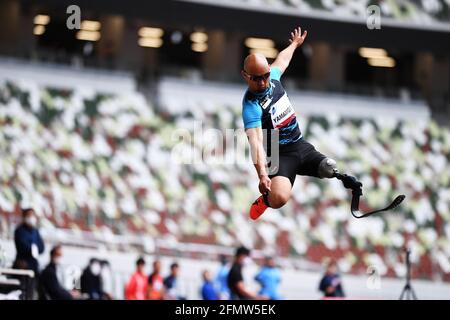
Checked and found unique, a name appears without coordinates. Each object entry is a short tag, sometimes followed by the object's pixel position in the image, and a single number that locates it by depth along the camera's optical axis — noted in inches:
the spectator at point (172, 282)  687.1
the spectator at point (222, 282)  722.8
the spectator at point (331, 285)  682.2
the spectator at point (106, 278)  658.2
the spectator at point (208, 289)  675.4
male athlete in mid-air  416.2
